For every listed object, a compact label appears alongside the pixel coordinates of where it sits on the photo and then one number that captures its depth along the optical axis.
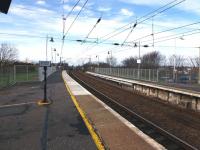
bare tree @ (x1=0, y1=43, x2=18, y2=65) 55.99
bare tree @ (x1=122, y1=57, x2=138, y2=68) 68.53
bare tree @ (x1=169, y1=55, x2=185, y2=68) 48.80
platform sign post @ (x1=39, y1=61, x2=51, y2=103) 9.02
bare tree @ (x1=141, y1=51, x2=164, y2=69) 63.74
